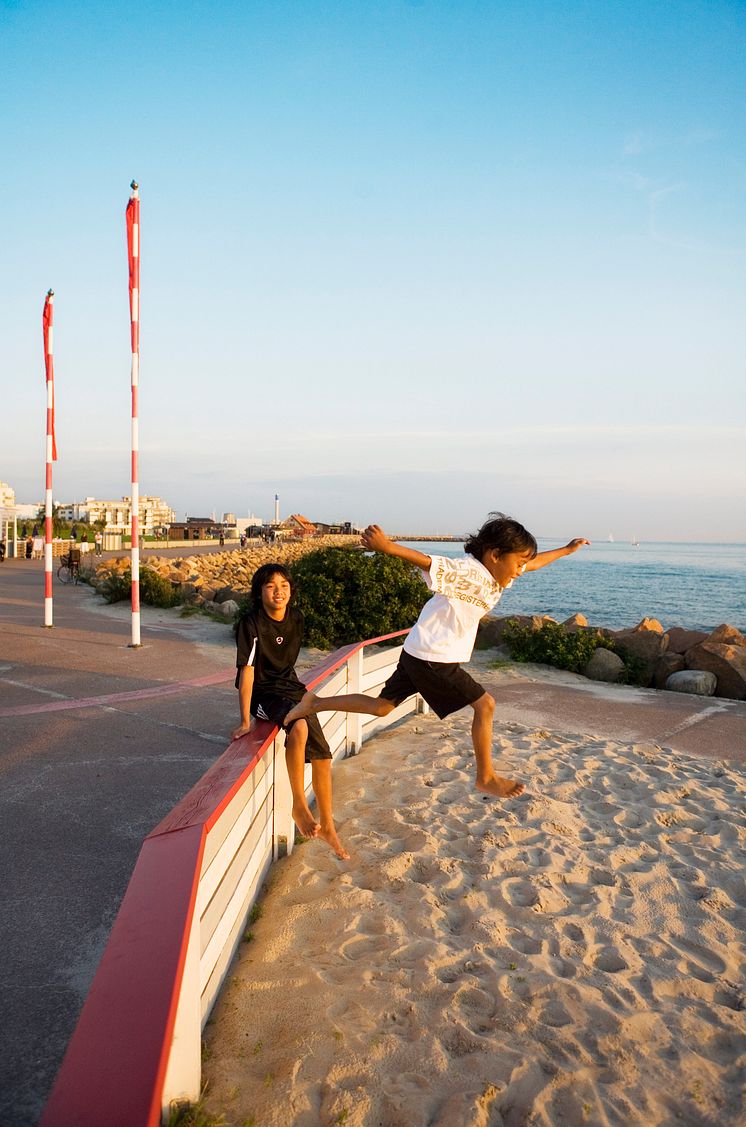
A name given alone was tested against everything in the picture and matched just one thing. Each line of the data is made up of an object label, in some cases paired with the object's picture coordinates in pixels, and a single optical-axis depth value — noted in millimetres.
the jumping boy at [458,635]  4328
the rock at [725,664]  10078
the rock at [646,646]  11082
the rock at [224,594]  17047
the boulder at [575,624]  13055
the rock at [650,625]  13451
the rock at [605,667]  11016
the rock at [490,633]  13141
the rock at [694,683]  10227
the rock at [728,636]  11842
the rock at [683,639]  11617
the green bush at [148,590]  18031
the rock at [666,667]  10820
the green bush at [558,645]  11516
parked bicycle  25469
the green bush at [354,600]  12219
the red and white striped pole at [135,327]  11555
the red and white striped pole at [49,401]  13133
